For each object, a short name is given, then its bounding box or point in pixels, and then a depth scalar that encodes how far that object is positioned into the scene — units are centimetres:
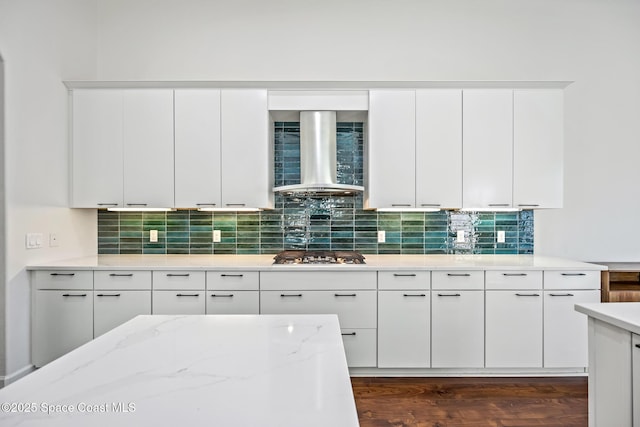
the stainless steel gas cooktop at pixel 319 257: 296
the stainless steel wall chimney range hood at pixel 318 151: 315
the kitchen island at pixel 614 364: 133
